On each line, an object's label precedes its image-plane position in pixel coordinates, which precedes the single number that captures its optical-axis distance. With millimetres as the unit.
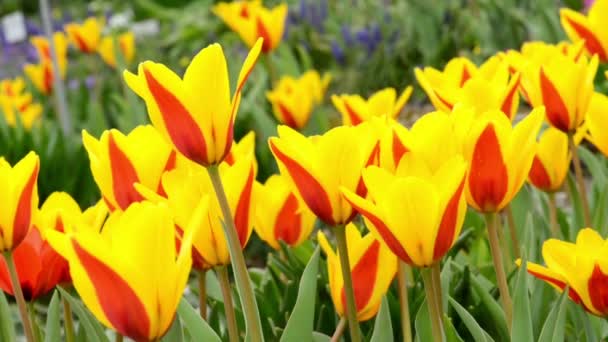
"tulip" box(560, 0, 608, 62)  1955
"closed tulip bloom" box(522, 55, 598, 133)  1801
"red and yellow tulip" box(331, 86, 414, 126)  1991
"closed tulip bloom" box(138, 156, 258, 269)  1650
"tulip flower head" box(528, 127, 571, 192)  1892
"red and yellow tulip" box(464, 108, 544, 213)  1630
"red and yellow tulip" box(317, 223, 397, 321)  1718
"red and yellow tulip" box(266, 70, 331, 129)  3240
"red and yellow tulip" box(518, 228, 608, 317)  1636
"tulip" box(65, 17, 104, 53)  4995
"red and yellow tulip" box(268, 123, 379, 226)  1626
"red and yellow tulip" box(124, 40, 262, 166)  1583
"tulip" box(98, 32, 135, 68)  5153
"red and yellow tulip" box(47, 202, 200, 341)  1545
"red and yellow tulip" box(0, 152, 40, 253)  1655
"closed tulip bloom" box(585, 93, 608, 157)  1798
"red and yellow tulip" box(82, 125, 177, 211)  1710
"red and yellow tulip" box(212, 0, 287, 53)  3703
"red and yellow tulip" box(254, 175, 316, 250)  1869
